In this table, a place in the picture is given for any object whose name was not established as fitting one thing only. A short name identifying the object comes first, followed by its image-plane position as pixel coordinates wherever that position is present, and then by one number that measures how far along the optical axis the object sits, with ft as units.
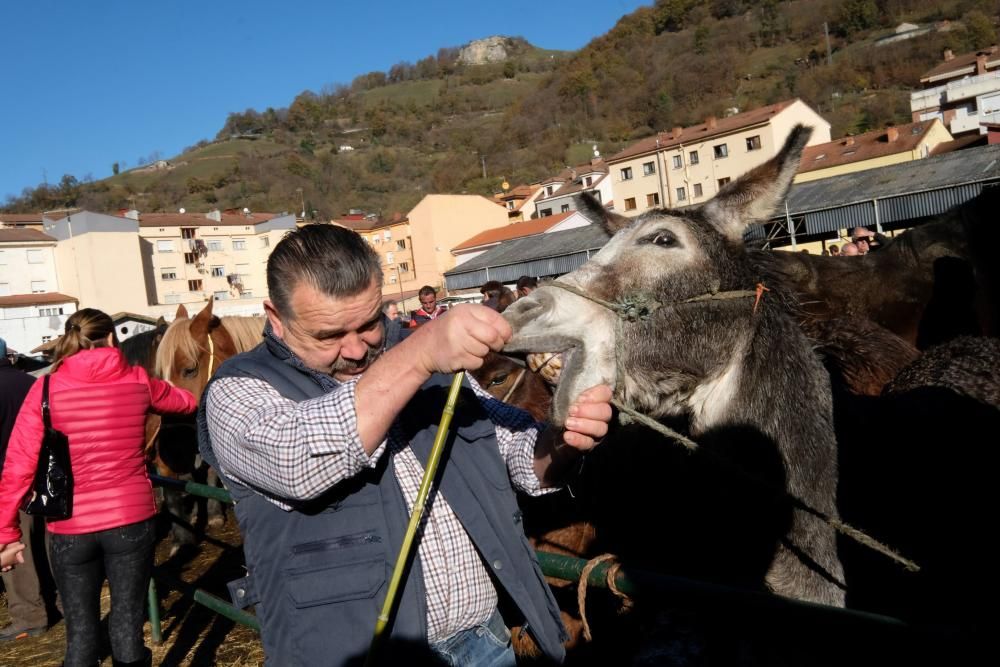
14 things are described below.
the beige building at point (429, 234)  224.53
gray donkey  7.85
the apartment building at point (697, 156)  175.94
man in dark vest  5.54
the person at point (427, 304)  40.63
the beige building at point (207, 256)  223.71
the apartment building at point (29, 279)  179.42
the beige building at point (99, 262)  198.59
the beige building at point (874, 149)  151.02
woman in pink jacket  11.55
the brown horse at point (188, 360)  24.34
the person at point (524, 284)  29.84
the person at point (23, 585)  18.86
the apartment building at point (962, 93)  182.29
